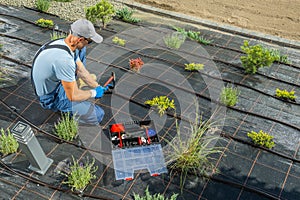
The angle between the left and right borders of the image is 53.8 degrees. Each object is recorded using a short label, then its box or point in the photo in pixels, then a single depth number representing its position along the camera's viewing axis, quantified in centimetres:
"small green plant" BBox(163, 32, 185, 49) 694
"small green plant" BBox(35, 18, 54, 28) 731
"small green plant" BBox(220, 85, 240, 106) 534
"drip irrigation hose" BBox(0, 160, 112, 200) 382
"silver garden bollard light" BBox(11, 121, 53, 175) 350
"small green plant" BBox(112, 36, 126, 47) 690
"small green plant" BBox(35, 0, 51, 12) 812
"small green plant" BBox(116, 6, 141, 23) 842
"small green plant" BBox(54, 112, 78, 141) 439
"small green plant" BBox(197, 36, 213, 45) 740
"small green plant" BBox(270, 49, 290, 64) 680
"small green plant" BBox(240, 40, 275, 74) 603
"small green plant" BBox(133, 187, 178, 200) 366
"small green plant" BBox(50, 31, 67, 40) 690
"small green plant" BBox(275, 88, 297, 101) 570
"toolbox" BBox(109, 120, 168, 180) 417
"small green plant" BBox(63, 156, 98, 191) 377
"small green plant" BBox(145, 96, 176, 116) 508
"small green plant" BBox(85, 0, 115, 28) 745
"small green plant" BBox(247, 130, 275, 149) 465
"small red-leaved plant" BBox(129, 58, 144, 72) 598
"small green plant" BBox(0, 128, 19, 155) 413
